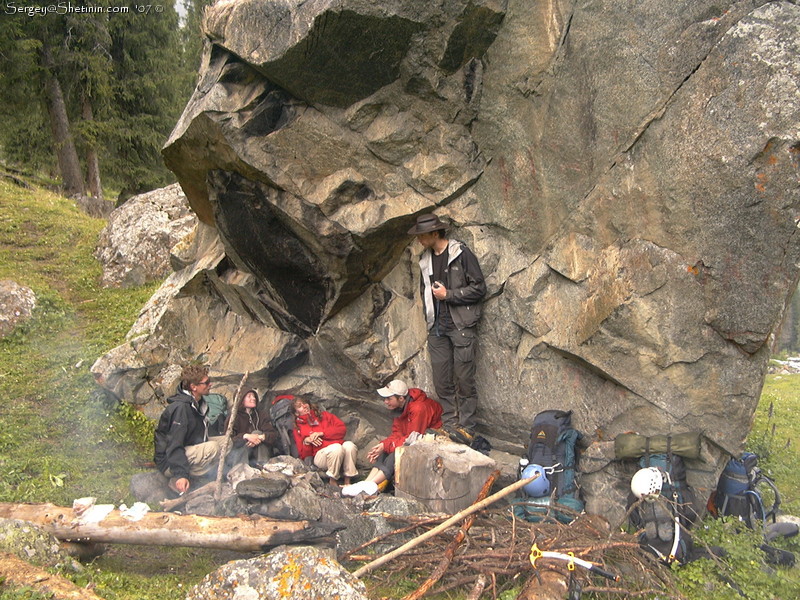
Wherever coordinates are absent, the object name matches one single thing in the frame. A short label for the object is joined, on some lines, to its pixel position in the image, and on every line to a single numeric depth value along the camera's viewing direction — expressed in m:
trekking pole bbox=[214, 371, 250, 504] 7.44
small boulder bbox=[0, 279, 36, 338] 11.44
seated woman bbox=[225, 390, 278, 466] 8.40
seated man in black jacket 7.90
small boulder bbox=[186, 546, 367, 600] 4.88
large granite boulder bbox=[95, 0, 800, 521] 6.27
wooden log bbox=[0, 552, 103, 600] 4.89
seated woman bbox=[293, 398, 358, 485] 8.17
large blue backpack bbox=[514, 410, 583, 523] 6.79
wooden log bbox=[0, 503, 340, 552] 6.21
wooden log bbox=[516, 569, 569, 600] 5.27
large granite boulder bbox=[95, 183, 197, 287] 14.34
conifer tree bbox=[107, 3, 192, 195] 20.25
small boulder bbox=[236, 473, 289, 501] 6.80
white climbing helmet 6.28
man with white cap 8.17
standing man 8.02
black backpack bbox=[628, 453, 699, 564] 5.92
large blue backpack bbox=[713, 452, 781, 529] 6.83
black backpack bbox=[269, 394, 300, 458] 8.51
